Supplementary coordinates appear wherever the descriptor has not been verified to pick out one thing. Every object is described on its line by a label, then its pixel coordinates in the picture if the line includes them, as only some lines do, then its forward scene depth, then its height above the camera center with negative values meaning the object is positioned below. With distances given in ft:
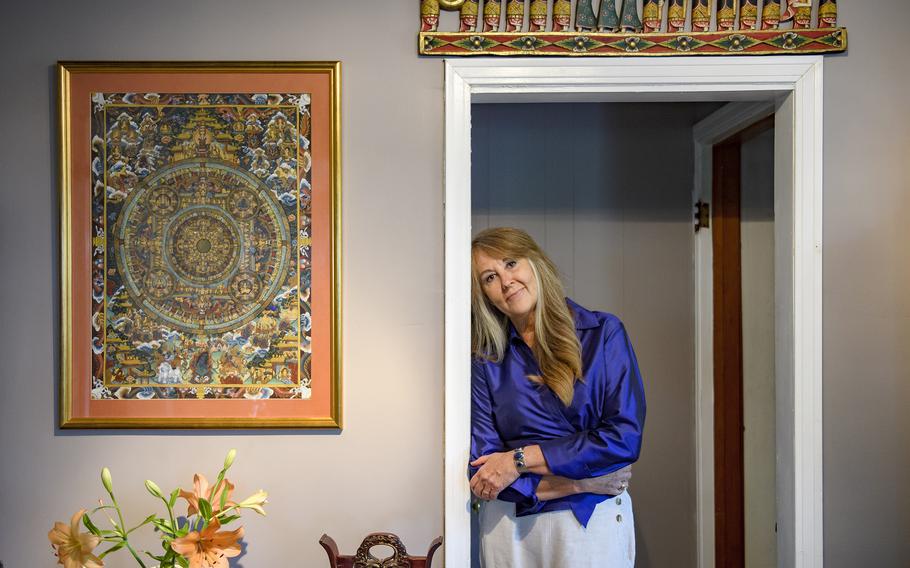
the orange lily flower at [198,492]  5.64 -1.56
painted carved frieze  6.24 +2.06
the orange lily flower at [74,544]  5.47 -1.88
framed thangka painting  6.30 +0.30
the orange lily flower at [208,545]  5.44 -1.88
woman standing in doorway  6.51 -1.18
